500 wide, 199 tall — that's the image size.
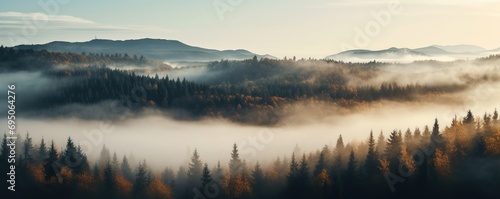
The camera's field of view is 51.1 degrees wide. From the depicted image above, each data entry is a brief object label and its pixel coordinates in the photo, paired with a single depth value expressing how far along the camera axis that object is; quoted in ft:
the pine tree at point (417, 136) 578.99
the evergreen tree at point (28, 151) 535.60
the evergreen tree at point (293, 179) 485.56
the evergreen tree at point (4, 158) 506.73
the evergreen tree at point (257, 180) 508.12
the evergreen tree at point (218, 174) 522.43
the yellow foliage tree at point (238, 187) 493.77
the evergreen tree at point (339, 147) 563.07
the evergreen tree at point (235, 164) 535.19
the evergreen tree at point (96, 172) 518.29
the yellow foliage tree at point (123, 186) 495.41
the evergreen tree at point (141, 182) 503.61
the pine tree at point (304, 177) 487.20
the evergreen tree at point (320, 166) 516.73
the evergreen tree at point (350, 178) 481.87
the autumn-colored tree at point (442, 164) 500.78
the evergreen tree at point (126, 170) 547.49
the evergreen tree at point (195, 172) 528.63
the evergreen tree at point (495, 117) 627.46
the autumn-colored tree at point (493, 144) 534.33
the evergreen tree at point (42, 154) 542.98
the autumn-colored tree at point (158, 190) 499.51
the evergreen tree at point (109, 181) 495.41
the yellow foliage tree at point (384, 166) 501.56
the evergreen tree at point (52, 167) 504.84
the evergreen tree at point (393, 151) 515.09
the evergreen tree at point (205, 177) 495.82
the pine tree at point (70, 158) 527.97
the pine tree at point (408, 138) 568.41
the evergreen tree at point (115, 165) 546.71
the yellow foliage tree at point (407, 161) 499.51
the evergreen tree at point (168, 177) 538.88
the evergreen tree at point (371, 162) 506.89
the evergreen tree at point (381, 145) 546.67
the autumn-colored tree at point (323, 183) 481.05
